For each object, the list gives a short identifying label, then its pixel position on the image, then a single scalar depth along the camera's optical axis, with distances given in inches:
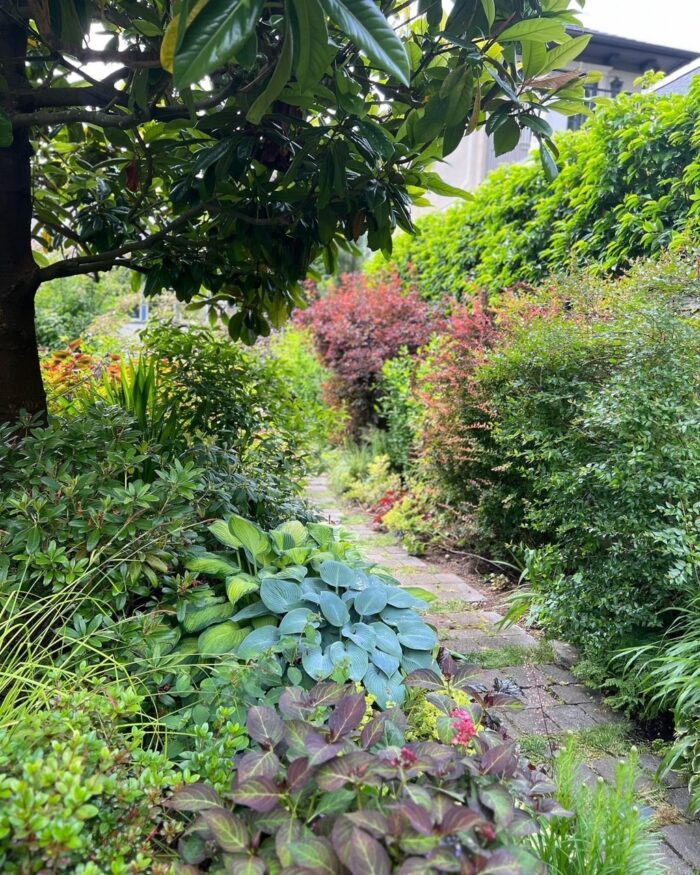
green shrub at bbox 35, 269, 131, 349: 328.2
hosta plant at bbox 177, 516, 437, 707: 61.6
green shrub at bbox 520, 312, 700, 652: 88.2
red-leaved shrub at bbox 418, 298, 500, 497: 159.5
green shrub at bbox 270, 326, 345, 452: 136.6
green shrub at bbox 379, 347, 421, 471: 221.5
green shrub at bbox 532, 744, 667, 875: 46.1
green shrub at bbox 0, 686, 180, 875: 34.1
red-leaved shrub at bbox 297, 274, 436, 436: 269.7
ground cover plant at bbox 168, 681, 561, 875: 35.9
